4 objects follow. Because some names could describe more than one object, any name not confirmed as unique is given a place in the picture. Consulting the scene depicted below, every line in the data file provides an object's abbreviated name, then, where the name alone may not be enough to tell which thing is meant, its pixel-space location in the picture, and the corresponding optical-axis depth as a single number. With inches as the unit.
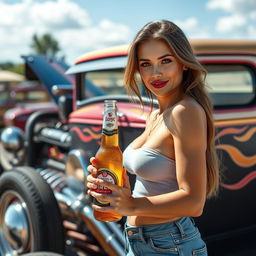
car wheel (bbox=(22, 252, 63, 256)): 91.1
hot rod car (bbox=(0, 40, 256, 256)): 97.1
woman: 51.7
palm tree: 2765.7
